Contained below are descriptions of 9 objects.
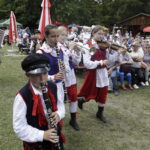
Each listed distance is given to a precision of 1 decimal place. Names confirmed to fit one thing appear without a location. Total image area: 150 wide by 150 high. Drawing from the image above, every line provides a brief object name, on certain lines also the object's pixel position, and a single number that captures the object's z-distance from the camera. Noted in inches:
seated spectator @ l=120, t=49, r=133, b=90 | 315.9
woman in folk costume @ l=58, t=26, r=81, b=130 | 165.2
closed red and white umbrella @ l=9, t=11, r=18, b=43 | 604.9
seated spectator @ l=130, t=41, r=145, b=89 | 334.0
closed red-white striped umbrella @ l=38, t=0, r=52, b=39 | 208.2
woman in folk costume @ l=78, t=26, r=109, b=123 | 186.5
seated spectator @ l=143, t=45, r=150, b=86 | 354.0
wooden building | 1417.3
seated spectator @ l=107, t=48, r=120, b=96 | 297.4
